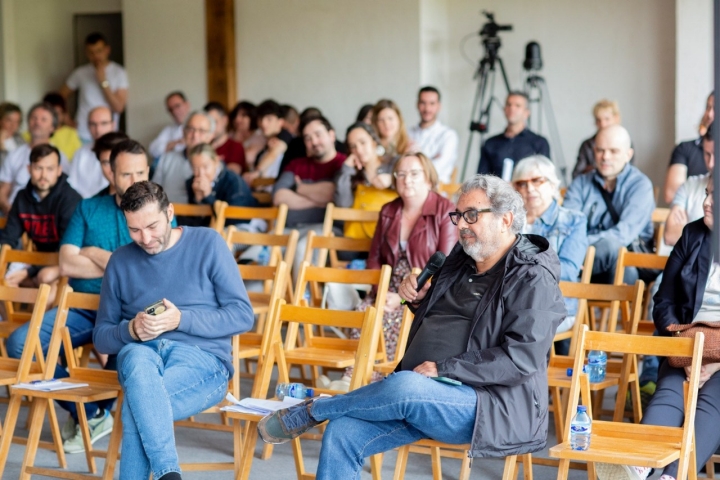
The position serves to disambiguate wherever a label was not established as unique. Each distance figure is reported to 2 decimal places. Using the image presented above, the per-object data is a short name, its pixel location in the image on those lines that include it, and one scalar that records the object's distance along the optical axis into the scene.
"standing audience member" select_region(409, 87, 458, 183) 7.67
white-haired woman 4.76
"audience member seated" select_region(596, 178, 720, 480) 3.52
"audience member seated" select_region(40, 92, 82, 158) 9.10
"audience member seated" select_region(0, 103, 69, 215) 7.49
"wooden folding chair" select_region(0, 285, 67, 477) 4.00
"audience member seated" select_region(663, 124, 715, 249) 4.83
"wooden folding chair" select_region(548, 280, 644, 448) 3.85
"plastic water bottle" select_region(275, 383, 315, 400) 3.86
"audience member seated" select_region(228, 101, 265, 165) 8.56
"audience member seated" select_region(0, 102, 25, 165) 8.51
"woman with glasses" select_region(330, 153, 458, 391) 4.84
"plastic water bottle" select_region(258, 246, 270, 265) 6.20
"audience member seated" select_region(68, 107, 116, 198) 7.22
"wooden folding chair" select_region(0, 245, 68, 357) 5.15
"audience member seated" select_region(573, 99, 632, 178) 6.97
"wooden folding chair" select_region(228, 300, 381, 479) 3.68
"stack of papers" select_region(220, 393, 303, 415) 3.58
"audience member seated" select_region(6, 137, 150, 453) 4.56
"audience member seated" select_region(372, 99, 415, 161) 6.68
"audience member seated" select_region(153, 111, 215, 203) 6.85
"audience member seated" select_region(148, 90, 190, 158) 9.03
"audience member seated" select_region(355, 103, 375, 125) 7.52
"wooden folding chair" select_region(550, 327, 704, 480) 3.05
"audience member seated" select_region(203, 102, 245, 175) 8.22
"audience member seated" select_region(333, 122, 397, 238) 5.91
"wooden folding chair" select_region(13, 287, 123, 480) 3.80
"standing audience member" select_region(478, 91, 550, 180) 7.47
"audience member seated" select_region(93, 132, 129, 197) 4.93
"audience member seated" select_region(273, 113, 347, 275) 6.38
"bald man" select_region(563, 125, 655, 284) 5.16
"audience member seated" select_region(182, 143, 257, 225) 6.36
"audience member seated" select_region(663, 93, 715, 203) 6.16
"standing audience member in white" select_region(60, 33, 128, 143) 9.78
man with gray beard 3.13
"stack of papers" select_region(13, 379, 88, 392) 3.88
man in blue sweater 3.68
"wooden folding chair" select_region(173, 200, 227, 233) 6.16
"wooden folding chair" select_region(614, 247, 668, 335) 4.49
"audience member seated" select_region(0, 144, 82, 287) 5.65
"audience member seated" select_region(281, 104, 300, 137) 8.44
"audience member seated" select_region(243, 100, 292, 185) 7.78
